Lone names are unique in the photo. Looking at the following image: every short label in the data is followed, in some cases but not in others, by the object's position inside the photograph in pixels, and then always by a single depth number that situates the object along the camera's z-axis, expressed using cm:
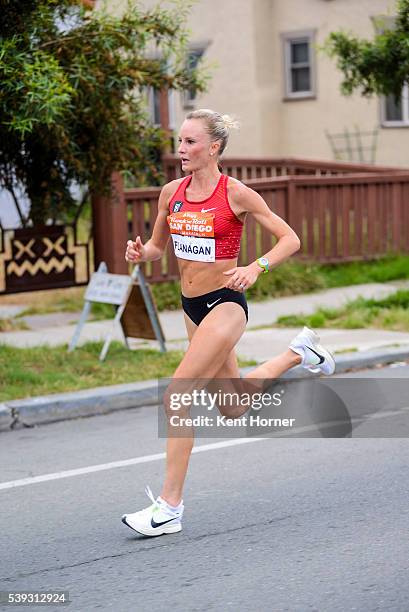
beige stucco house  2488
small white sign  1061
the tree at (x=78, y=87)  902
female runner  568
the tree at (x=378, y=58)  1231
